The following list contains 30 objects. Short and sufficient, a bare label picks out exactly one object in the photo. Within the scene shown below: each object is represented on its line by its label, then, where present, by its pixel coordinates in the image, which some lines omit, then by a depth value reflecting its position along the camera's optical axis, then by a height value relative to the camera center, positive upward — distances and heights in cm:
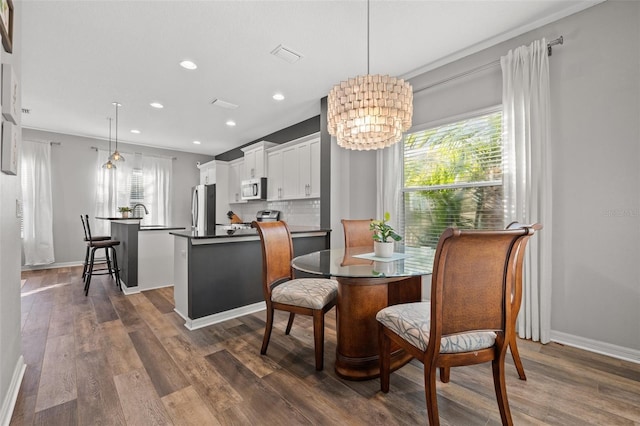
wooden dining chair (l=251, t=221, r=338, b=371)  195 -56
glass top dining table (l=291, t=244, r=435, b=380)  183 -65
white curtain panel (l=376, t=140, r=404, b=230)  342 +37
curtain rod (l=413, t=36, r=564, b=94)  237 +140
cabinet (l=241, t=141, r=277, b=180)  542 +103
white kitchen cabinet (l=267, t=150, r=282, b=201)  513 +69
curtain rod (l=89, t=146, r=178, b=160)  599 +135
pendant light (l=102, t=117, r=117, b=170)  487 +81
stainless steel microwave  539 +46
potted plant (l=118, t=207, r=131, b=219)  470 +3
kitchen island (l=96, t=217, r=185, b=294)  389 -61
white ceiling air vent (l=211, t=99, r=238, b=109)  410 +159
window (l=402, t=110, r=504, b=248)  283 +37
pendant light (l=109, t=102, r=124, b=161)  452 +89
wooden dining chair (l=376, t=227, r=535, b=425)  124 -42
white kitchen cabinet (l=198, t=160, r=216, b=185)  650 +95
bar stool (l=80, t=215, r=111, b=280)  426 -40
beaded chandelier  194 +73
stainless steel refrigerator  379 +9
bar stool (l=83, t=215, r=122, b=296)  382 -53
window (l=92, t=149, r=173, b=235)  610 +58
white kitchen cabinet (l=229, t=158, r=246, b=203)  633 +78
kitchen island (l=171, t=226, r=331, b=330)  275 -65
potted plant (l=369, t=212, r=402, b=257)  209 -19
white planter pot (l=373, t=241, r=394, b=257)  209 -26
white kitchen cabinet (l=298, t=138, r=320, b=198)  437 +69
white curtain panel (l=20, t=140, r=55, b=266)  522 +17
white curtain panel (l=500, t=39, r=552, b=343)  239 +37
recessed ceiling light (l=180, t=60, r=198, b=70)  305 +160
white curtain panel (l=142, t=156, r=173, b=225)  666 +58
